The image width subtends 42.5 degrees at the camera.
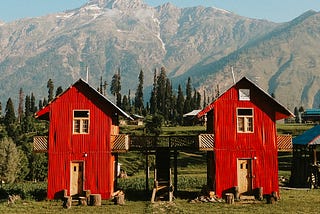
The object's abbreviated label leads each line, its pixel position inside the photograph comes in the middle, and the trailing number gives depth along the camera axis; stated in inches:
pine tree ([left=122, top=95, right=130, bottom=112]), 5369.1
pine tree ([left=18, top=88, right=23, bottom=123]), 4800.7
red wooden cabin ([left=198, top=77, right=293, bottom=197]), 1289.4
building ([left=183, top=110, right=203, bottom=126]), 3929.6
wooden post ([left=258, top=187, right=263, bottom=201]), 1259.8
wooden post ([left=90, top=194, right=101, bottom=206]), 1185.4
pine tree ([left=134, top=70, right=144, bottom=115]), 5792.3
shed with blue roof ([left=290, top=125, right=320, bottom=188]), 1536.7
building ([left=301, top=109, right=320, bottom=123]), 4458.7
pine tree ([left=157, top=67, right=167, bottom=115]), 5383.9
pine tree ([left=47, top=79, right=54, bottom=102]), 5625.0
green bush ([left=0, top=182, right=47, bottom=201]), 1300.4
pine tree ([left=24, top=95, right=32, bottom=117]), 5742.1
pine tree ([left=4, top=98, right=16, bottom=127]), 4303.6
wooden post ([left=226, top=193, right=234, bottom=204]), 1210.6
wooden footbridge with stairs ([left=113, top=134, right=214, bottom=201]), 1288.1
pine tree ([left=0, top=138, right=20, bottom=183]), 2174.0
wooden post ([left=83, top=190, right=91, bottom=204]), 1221.6
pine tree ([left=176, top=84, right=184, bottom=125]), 5155.0
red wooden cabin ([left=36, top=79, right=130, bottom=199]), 1277.1
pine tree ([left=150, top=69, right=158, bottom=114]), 5413.9
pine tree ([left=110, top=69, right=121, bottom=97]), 5315.0
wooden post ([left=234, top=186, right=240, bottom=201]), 1254.3
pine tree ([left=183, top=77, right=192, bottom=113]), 5291.3
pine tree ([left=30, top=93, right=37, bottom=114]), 6062.0
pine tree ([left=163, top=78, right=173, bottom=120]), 5248.0
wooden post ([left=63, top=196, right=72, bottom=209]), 1147.9
